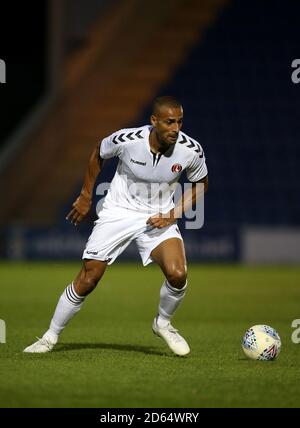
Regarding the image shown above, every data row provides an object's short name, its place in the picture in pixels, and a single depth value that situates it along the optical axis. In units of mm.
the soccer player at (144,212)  16844
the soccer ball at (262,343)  16422
